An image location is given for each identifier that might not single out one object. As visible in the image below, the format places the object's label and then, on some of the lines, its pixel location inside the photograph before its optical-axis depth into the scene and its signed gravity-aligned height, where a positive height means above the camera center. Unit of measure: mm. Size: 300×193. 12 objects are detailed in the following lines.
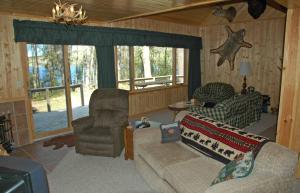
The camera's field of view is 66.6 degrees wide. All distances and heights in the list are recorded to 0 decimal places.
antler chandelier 2659 +621
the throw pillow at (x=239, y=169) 1930 -903
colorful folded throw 2346 -847
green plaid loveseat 4128 -917
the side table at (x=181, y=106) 5441 -1004
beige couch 1882 -1108
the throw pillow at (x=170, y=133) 3219 -957
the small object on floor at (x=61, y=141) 4532 -1526
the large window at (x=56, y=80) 4906 -305
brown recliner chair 3836 -1030
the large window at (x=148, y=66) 6348 -46
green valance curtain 4359 +659
